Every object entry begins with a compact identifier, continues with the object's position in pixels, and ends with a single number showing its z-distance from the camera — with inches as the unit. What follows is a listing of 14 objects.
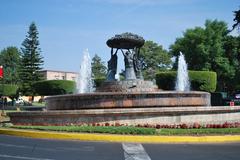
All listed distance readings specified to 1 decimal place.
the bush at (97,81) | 1890.4
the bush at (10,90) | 2874.8
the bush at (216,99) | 1570.3
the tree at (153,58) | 2930.6
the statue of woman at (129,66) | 1064.0
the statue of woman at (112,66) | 1071.2
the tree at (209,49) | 2351.1
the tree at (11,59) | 3967.0
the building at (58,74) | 4595.7
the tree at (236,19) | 1503.0
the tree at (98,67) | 3705.0
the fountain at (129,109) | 717.9
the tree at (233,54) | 2413.9
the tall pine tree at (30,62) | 2667.3
